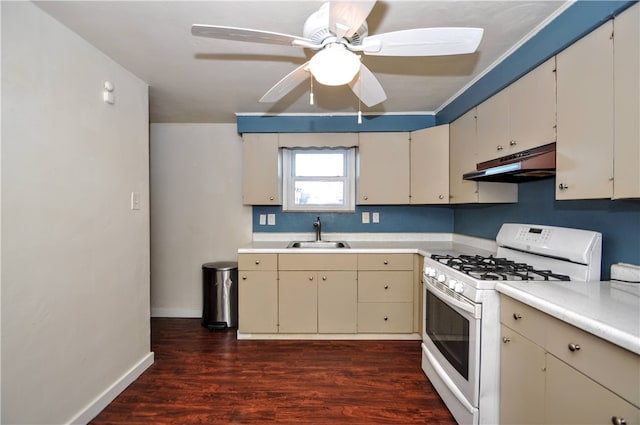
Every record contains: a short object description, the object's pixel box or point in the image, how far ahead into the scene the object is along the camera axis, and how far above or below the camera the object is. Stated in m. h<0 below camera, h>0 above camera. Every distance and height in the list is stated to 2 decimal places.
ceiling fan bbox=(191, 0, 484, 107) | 1.15 +0.73
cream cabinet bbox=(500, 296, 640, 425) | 0.86 -0.59
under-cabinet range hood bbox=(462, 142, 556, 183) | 1.49 +0.25
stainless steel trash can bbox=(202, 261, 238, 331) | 3.02 -0.95
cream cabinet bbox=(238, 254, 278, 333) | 2.74 -0.78
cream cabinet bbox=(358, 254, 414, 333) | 2.73 -0.80
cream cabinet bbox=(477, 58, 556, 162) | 1.53 +0.58
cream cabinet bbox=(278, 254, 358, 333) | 2.73 -0.81
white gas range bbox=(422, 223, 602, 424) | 1.46 -0.51
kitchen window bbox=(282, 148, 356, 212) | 3.29 +0.33
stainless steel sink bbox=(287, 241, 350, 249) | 3.11 -0.39
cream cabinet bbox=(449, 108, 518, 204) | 2.22 +0.32
